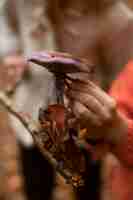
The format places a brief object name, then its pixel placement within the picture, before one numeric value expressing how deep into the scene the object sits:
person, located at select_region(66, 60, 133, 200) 0.78
